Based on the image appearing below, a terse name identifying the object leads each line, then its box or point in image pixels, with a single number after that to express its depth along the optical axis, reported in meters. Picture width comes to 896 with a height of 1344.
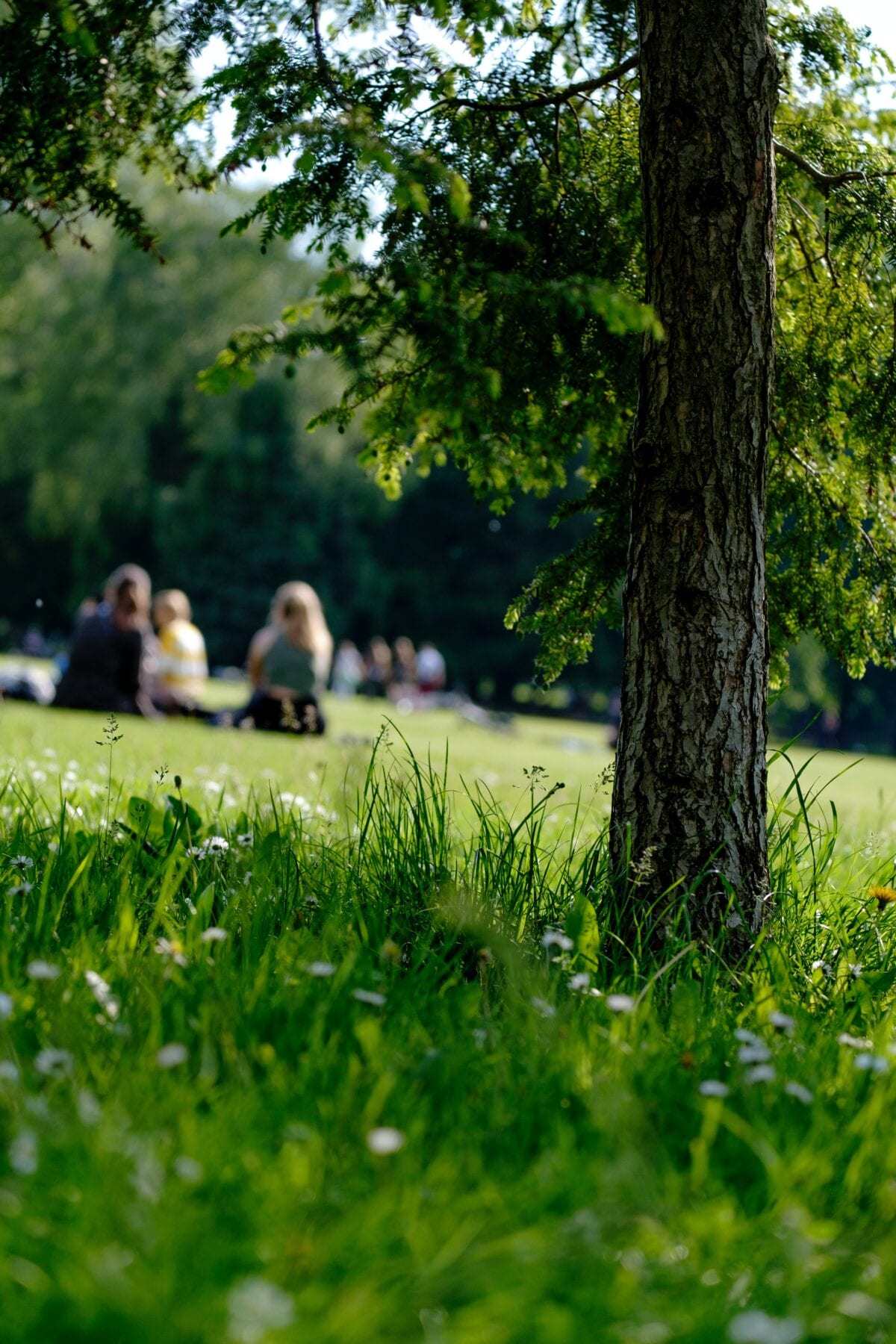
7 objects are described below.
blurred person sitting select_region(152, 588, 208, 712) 14.32
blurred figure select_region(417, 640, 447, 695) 32.94
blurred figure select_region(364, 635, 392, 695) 35.91
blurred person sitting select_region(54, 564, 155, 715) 13.13
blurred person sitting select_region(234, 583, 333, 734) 12.33
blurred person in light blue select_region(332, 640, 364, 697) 33.12
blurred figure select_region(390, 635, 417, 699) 32.88
